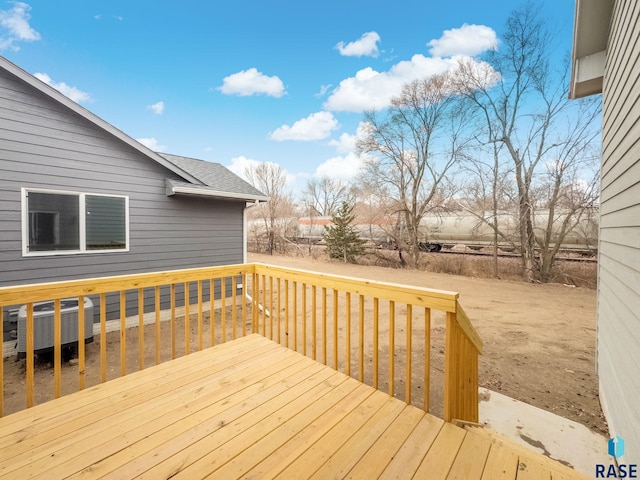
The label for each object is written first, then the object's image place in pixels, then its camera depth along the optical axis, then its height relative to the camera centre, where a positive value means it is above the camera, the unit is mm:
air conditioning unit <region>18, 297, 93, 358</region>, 3553 -1244
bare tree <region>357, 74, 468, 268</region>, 11914 +3788
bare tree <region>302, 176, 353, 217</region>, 29000 +4299
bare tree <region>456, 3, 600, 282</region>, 8617 +3370
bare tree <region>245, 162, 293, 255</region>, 18703 +2213
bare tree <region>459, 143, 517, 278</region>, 10008 +1603
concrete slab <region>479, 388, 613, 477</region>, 2121 -1680
